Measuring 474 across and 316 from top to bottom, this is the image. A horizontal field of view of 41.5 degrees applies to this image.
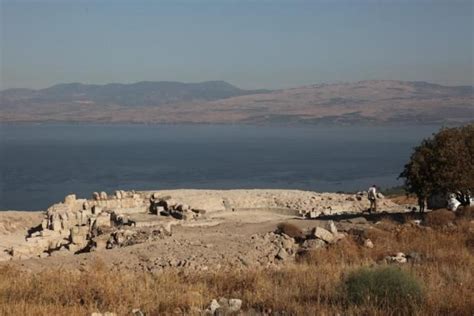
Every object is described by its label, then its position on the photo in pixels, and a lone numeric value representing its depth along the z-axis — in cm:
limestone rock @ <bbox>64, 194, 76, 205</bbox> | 3042
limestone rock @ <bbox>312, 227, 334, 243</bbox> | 1612
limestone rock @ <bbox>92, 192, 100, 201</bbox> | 3112
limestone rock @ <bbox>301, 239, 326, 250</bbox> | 1567
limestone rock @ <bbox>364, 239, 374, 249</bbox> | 1484
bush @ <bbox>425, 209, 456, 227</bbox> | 1753
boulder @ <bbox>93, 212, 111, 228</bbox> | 2469
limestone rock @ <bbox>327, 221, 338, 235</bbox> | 1687
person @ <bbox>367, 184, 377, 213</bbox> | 2627
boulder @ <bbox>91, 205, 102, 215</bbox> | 2755
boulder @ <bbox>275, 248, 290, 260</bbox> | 1523
